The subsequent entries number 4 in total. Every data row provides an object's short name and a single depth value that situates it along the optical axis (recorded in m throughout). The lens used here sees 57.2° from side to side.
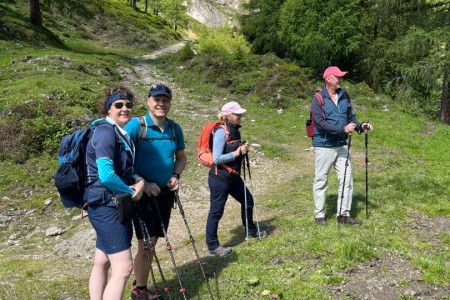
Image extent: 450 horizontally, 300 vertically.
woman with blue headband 4.16
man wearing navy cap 4.91
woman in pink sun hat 6.43
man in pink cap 6.95
